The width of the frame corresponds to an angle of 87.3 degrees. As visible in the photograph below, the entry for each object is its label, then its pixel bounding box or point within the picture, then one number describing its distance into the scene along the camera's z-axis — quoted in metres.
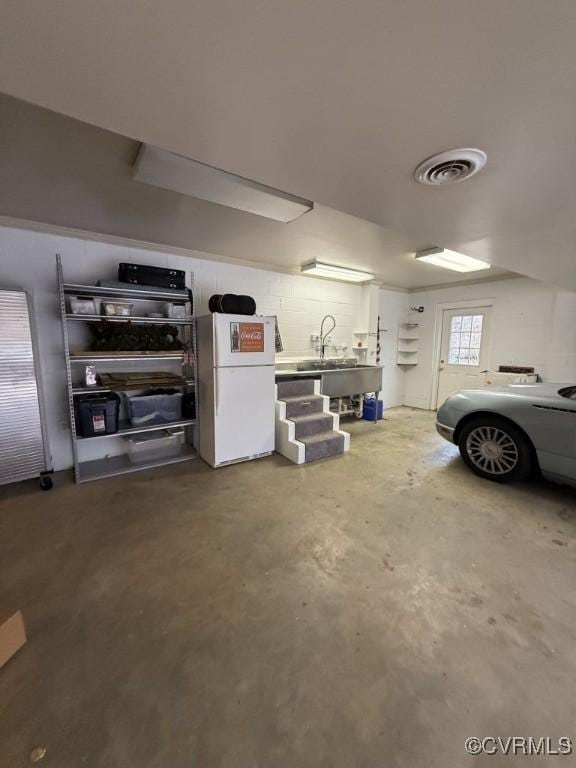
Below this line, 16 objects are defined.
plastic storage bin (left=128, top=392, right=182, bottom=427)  3.16
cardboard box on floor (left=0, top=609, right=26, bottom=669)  1.24
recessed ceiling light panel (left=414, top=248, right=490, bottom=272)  3.44
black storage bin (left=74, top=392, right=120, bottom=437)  2.81
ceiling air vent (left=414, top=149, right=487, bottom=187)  1.24
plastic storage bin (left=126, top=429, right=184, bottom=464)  3.27
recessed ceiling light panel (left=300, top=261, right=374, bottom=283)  4.06
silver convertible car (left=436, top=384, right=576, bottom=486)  2.42
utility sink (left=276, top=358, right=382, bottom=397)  4.32
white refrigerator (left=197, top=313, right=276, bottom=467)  3.02
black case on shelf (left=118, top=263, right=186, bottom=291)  2.91
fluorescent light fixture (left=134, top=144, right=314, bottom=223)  1.62
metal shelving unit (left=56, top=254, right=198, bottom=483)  2.72
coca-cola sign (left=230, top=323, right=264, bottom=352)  3.05
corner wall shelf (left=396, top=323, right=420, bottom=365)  6.09
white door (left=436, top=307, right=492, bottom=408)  5.19
